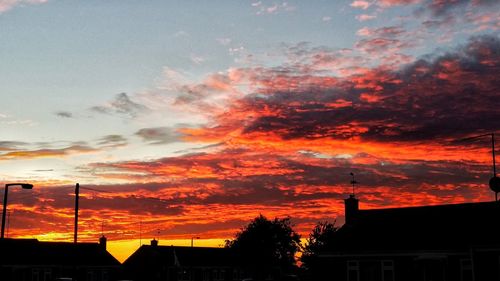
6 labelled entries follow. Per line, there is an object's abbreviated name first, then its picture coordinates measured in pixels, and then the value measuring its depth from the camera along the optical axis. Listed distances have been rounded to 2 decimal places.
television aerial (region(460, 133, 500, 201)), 48.75
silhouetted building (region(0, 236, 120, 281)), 77.94
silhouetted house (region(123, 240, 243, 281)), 96.25
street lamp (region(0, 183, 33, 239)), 47.75
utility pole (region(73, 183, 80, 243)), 53.88
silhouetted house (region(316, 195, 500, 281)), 41.66
